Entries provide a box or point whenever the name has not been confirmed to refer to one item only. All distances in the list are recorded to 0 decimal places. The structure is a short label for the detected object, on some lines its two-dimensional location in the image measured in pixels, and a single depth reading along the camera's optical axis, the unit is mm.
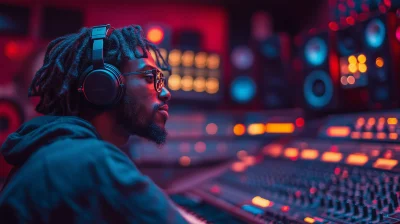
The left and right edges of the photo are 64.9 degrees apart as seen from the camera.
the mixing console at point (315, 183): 850
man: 559
